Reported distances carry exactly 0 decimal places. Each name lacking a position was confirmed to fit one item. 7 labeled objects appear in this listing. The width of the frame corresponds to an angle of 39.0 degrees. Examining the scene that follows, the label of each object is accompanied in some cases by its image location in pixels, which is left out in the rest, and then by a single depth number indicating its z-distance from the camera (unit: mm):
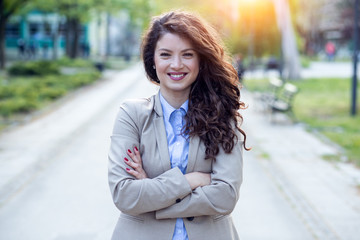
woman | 2377
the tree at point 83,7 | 33062
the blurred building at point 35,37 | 47097
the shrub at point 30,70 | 26228
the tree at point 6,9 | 25525
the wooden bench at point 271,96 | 14398
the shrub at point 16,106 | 14234
